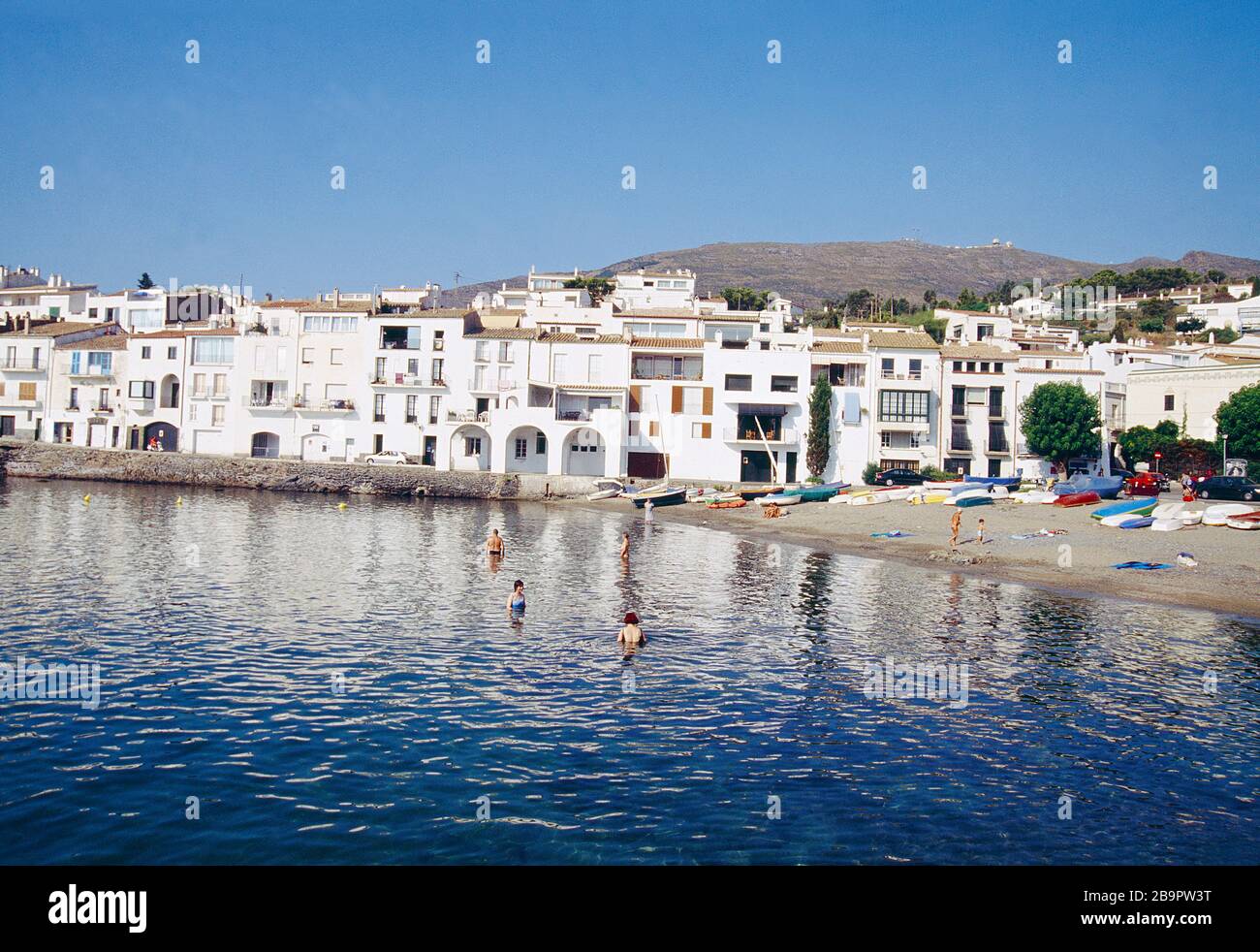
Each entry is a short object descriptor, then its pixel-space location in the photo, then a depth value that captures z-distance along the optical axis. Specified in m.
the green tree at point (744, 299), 145.88
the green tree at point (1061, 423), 76.56
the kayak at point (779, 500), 65.95
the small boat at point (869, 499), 64.88
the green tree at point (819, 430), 77.19
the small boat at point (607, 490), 73.81
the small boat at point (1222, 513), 48.16
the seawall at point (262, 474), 76.94
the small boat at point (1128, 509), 52.75
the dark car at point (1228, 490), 60.62
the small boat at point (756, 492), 71.12
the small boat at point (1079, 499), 58.62
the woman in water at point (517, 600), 30.39
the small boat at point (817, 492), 68.25
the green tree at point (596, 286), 130.15
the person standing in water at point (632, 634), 25.80
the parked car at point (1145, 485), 63.94
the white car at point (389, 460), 81.34
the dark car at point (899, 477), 74.50
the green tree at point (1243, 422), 74.06
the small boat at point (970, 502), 61.19
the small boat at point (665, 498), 70.38
